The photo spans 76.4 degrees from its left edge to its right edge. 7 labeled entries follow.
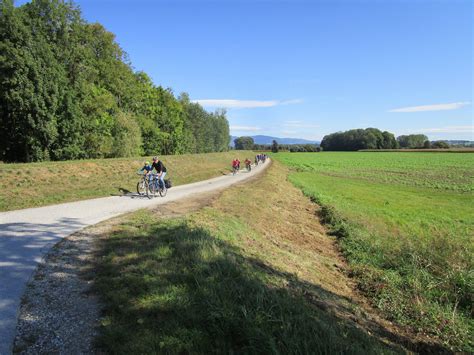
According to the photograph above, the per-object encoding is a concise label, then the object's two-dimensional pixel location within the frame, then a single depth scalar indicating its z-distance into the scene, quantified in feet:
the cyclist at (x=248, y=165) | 132.50
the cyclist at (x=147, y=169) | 52.44
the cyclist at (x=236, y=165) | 113.64
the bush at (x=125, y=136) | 125.39
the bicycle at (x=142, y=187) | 51.57
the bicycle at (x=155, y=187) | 51.31
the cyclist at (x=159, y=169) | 51.50
